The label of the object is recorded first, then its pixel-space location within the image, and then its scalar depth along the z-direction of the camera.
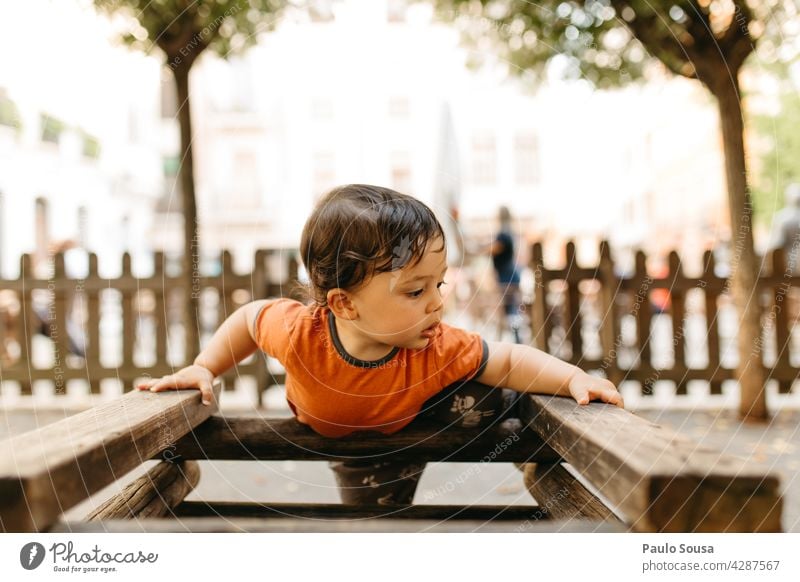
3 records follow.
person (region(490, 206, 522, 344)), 2.76
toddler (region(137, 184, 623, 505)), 0.87
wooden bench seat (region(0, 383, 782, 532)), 0.53
